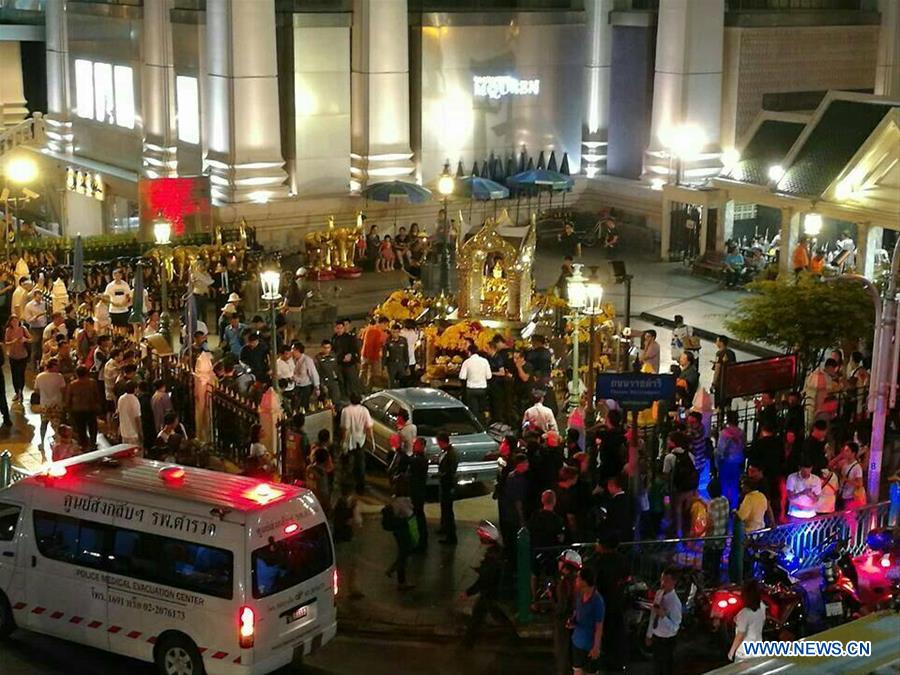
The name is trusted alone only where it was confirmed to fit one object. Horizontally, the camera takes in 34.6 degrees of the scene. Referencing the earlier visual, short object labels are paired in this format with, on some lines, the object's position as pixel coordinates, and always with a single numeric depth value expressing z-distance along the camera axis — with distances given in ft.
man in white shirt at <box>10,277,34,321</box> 82.23
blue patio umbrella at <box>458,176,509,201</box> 113.60
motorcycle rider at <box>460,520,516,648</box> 46.80
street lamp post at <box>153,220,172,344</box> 82.48
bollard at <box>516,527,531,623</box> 48.01
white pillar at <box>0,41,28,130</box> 162.30
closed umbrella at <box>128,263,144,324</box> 78.89
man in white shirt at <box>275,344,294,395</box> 67.26
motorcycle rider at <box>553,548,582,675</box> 44.27
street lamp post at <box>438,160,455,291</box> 96.89
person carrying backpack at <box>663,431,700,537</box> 52.11
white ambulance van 42.75
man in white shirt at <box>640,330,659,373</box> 71.72
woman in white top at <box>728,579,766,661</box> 41.04
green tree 71.87
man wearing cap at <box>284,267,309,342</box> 88.22
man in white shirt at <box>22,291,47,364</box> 79.87
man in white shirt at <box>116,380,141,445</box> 62.44
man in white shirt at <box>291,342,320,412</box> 67.92
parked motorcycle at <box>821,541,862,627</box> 47.26
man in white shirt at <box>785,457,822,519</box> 52.85
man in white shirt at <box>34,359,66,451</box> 67.62
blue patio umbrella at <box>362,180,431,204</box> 111.14
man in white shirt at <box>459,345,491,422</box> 69.00
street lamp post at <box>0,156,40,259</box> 101.45
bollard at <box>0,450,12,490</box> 56.08
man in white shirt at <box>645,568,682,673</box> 42.63
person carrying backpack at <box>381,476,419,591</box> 52.42
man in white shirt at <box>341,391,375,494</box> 61.26
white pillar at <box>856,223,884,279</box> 95.55
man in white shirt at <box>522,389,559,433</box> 61.31
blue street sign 51.19
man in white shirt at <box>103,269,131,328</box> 83.51
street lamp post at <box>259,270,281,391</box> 64.54
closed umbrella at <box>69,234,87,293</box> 83.30
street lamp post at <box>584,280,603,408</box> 66.03
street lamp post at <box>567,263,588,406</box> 66.37
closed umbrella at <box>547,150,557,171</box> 133.18
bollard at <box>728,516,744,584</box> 48.96
